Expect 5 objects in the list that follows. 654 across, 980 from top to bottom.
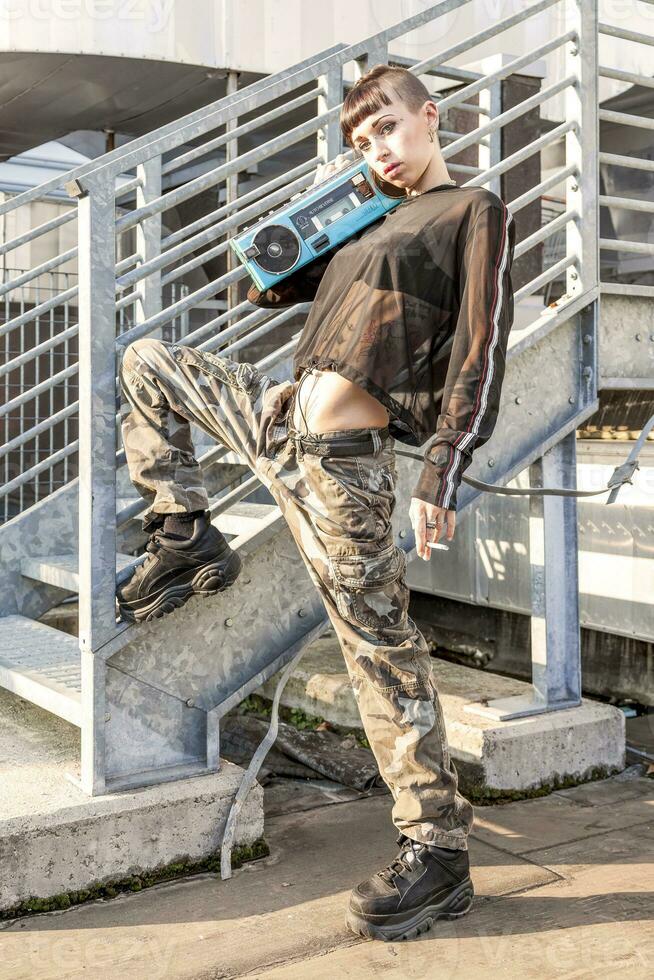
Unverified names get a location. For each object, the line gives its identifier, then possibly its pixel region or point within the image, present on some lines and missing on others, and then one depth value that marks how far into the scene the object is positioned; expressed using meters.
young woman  2.50
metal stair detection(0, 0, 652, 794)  2.98
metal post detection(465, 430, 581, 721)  3.92
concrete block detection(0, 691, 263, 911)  2.80
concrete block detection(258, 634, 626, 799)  3.70
